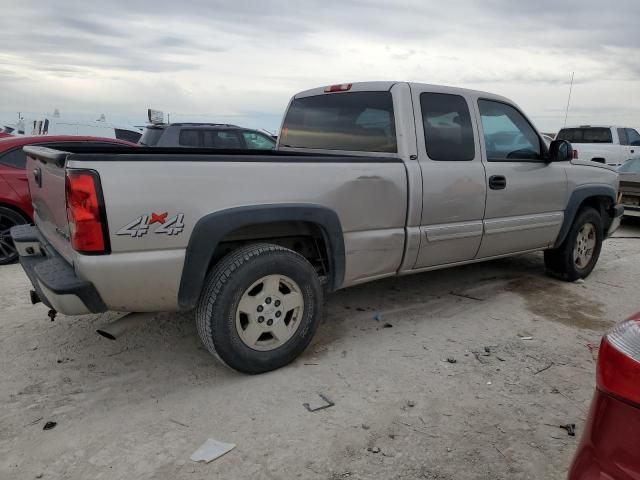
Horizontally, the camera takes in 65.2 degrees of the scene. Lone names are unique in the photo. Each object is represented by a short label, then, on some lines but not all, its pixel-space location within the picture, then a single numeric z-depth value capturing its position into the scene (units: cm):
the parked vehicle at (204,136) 884
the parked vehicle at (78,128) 1191
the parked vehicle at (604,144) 1372
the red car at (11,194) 565
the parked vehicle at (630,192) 861
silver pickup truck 261
